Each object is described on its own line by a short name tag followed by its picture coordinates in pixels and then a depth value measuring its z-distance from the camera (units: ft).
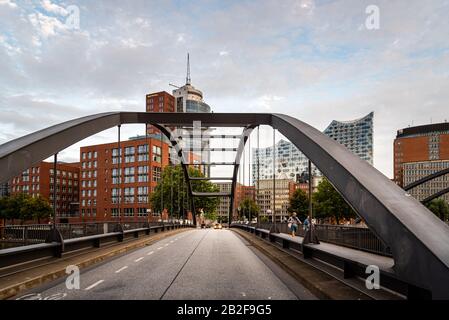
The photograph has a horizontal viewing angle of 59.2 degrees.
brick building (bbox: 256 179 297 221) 615.98
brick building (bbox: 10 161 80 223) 364.58
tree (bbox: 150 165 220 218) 260.01
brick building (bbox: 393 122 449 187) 518.37
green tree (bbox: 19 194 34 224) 294.23
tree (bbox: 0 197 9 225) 296.51
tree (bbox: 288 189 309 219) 313.32
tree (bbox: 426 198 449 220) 283.38
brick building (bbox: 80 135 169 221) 331.98
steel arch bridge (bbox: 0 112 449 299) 17.12
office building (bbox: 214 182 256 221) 556.10
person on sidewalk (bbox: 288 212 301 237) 60.33
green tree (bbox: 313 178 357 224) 211.20
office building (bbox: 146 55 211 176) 609.42
